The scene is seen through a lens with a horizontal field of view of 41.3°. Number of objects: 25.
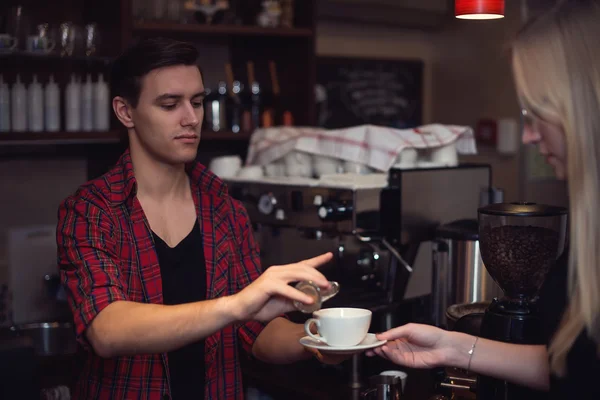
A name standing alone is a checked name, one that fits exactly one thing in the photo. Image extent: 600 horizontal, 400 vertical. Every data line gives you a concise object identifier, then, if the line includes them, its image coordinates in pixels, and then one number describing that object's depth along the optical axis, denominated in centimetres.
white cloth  277
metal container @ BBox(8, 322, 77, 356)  305
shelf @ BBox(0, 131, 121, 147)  294
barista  187
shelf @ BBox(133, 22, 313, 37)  330
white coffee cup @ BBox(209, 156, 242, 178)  315
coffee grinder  166
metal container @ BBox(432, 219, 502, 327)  236
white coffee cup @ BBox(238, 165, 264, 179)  307
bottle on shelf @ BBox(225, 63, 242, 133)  360
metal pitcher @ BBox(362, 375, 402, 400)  192
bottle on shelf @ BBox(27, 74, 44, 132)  301
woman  131
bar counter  216
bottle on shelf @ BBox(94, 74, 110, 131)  315
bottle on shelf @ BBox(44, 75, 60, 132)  305
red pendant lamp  214
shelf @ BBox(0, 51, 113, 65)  299
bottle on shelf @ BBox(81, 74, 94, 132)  314
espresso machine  262
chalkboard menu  463
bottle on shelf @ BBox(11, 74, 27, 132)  297
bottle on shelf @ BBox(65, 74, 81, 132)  310
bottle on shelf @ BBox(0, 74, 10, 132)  295
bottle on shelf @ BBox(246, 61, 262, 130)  363
